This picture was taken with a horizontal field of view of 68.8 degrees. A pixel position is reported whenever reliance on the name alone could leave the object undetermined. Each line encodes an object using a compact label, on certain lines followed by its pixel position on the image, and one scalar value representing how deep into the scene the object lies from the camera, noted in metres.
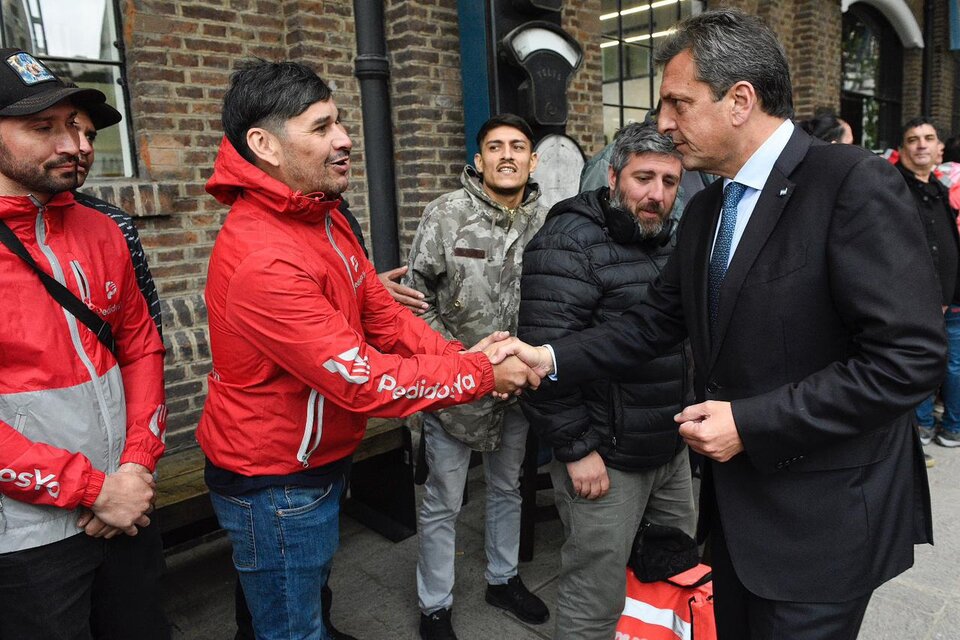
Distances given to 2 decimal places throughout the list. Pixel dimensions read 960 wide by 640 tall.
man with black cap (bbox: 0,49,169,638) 1.81
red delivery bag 2.36
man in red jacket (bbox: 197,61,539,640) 1.92
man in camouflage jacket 3.05
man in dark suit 1.50
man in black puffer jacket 2.40
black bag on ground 2.49
